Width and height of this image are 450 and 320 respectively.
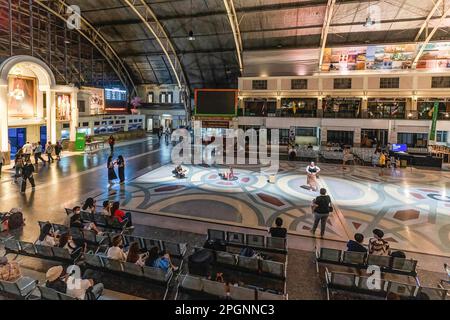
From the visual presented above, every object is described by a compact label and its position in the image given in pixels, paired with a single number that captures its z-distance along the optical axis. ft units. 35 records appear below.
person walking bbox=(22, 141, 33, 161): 57.77
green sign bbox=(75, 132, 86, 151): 86.99
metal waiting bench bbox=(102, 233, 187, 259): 24.63
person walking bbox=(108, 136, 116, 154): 84.45
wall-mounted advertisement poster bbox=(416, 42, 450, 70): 96.99
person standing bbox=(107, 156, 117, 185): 49.88
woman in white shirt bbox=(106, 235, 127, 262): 22.36
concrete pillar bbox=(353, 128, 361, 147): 102.90
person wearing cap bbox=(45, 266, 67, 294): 18.16
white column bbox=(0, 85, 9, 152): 62.44
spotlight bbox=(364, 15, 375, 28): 70.87
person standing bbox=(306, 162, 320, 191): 49.97
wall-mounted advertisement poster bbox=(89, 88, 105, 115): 117.39
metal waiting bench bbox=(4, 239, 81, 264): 23.16
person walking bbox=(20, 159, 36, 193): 44.83
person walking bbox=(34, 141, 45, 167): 65.16
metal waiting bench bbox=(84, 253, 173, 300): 20.54
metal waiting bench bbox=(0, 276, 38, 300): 18.39
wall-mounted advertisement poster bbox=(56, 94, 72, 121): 81.66
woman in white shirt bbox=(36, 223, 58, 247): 24.97
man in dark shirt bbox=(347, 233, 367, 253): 24.05
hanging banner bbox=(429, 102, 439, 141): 81.97
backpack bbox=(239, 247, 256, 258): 23.41
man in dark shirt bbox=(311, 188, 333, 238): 30.83
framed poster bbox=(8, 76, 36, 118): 68.49
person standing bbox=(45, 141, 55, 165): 67.82
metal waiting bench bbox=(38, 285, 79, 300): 16.76
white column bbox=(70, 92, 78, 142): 86.25
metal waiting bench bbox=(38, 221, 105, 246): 26.17
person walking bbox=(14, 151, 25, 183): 50.89
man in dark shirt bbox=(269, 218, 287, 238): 26.21
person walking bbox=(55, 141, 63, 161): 71.51
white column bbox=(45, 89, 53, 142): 75.74
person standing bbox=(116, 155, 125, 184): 50.99
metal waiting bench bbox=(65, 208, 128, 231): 30.63
